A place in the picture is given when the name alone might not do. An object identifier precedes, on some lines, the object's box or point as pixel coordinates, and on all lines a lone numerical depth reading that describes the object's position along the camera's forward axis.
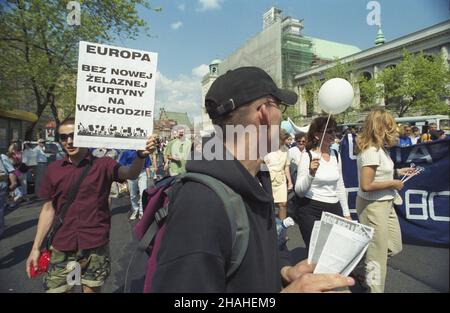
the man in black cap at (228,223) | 0.94
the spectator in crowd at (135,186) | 6.63
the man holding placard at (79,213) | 2.55
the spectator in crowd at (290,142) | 9.85
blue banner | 4.30
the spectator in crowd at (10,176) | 6.95
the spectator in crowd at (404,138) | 8.43
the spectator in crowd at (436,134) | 9.88
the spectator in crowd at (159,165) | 12.09
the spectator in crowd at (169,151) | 7.84
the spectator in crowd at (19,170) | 8.90
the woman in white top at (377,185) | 2.97
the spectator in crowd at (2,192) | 5.59
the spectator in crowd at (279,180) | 5.40
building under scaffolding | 47.28
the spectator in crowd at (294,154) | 6.88
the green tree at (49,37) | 11.65
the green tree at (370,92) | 31.39
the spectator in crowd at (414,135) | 10.66
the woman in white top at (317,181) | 3.33
